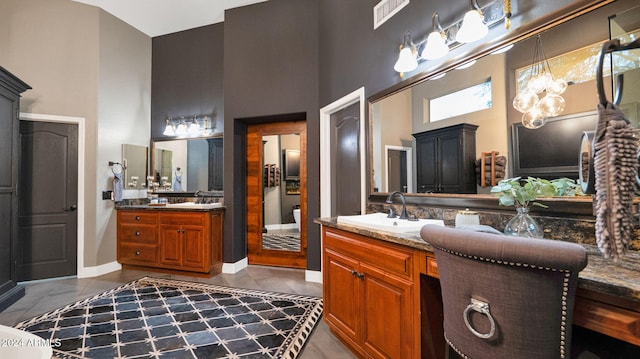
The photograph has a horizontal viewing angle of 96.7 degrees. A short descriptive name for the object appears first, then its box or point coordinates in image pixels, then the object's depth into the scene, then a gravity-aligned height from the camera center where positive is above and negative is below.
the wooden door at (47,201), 3.51 -0.18
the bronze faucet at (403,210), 1.94 -0.19
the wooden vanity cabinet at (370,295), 1.43 -0.67
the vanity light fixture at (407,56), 2.04 +0.91
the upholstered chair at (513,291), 0.76 -0.32
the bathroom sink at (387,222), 1.63 -0.26
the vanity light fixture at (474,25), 1.57 +0.88
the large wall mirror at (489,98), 1.22 +0.51
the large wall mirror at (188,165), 4.21 +0.32
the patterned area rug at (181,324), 2.01 -1.17
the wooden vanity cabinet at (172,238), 3.58 -0.69
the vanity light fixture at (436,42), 1.80 +0.90
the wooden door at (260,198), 3.95 -0.20
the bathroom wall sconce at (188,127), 4.36 +0.91
